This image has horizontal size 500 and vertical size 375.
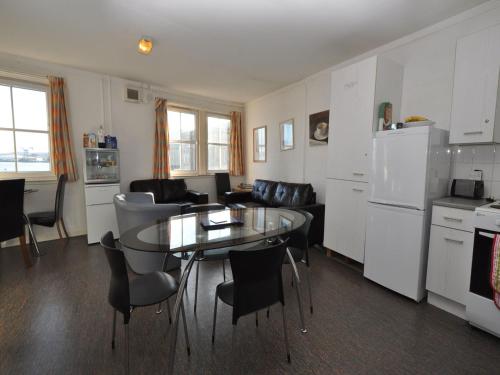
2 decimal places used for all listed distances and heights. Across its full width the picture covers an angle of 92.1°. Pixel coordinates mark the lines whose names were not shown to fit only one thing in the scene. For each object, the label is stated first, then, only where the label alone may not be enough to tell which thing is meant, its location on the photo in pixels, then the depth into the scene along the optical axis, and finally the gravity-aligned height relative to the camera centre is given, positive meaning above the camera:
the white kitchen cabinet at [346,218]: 2.73 -0.63
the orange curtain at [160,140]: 4.61 +0.44
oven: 1.69 -0.81
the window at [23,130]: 3.48 +0.47
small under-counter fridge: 3.61 -0.39
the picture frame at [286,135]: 4.43 +0.55
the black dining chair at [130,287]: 1.29 -0.80
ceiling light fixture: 2.75 +1.36
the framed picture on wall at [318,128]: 3.69 +0.59
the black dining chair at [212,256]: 1.81 -0.77
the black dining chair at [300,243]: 2.05 -0.70
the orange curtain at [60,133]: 3.62 +0.43
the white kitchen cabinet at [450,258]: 1.89 -0.74
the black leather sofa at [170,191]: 4.37 -0.52
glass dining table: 1.39 -0.48
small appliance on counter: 2.18 -0.20
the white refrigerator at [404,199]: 2.08 -0.31
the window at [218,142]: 5.48 +0.51
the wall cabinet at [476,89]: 1.91 +0.65
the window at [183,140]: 5.00 +0.50
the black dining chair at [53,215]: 3.29 -0.75
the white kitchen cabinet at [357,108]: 2.54 +0.65
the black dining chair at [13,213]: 2.64 -0.58
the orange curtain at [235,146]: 5.61 +0.42
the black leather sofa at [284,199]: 3.41 -0.59
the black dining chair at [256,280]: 1.29 -0.66
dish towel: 1.63 -0.70
